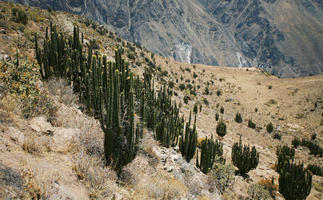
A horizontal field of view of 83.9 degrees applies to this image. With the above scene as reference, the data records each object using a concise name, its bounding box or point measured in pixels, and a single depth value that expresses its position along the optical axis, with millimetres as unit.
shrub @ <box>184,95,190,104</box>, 22016
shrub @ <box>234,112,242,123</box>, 22766
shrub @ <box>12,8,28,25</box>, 13370
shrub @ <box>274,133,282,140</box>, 19938
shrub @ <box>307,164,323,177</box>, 13663
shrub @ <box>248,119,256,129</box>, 21891
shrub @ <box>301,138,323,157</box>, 17372
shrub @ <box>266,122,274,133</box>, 21281
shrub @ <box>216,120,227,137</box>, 16344
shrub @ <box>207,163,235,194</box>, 8828
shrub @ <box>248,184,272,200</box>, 8500
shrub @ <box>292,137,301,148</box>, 18688
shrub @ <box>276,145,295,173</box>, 12220
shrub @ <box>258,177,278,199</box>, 10164
